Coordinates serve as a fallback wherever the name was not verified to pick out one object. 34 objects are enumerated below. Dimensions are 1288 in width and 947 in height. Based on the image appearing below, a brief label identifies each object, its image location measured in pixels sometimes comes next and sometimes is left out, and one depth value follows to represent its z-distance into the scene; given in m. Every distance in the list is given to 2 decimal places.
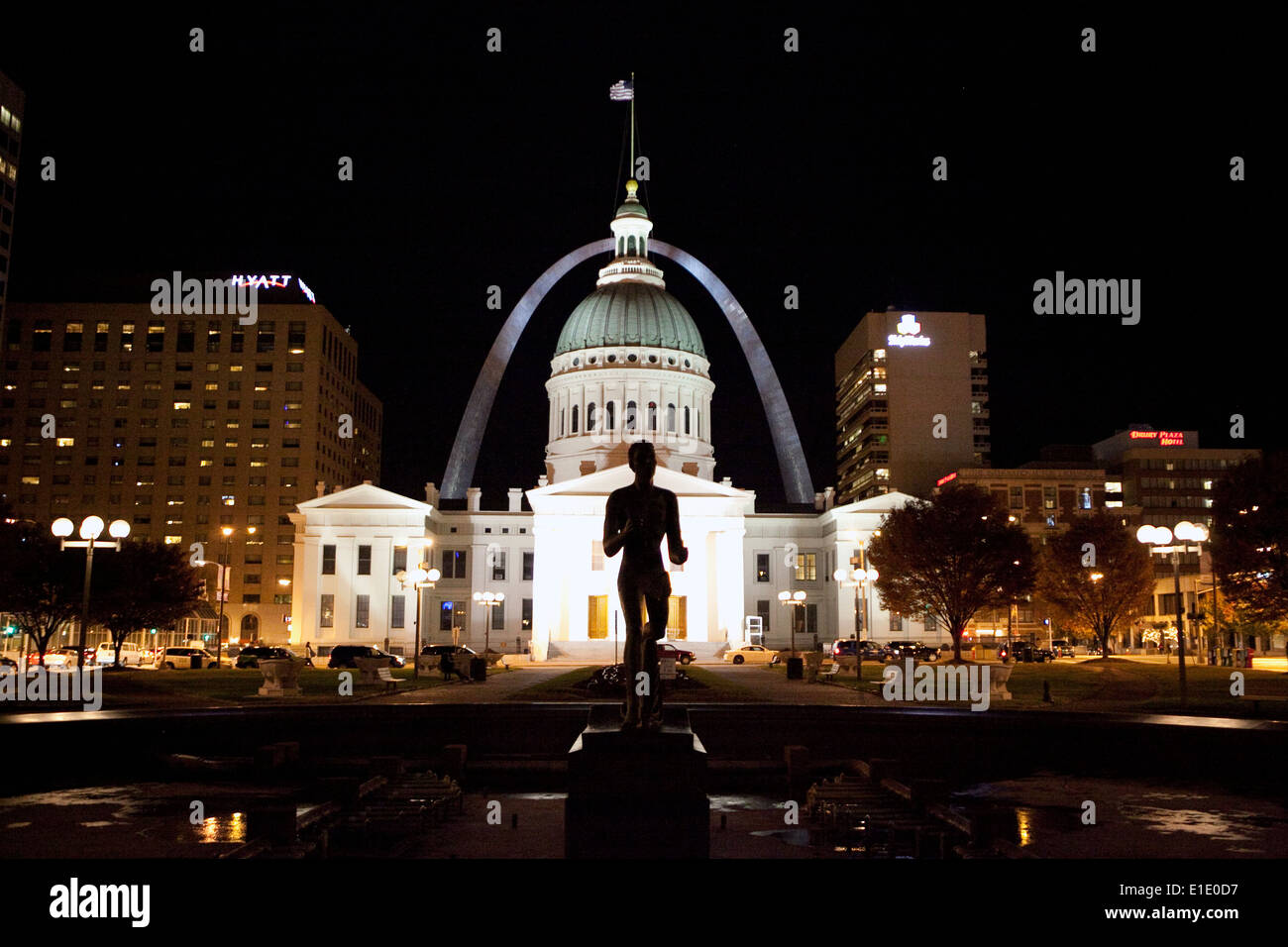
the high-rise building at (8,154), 110.81
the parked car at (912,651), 75.94
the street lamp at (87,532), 34.84
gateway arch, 131.88
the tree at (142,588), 59.09
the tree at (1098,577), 74.81
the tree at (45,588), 56.69
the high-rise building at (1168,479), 154.00
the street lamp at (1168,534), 37.59
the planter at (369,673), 48.52
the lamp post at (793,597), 79.26
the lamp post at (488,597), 83.12
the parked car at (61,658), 60.65
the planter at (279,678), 39.22
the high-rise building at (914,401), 173.50
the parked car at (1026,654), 81.31
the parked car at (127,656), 72.50
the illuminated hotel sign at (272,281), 163.75
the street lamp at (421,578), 56.53
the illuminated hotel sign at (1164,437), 161.88
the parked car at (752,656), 80.44
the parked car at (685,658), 68.16
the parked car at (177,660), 71.12
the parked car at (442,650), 65.71
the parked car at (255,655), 72.50
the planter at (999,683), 39.06
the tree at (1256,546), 51.93
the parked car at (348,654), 67.31
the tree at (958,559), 66.94
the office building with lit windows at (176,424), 151.12
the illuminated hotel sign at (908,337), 175.88
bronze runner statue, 13.09
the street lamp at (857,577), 50.97
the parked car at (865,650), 73.00
